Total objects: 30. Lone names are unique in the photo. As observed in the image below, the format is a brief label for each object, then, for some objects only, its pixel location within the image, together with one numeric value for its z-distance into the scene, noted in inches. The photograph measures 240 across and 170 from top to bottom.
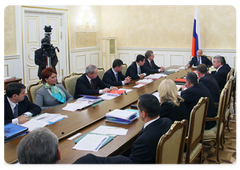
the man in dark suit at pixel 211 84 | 168.5
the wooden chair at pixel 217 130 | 133.2
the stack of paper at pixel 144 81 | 200.5
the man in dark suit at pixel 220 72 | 221.8
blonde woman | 113.5
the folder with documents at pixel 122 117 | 112.7
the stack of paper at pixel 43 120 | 110.2
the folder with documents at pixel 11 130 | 97.2
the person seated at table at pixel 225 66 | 228.4
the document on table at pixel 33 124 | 108.8
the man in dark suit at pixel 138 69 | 226.4
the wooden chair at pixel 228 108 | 151.2
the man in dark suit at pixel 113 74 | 206.1
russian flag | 338.3
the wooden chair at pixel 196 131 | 104.5
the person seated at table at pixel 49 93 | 150.9
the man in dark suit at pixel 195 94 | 136.6
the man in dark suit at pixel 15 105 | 119.0
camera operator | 248.5
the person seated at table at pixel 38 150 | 61.8
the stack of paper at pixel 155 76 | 218.9
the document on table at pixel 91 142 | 89.2
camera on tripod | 248.5
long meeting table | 85.7
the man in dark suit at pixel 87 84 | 172.8
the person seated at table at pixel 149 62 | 275.4
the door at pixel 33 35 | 301.3
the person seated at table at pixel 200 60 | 295.2
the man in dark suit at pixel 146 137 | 68.6
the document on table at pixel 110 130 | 101.8
